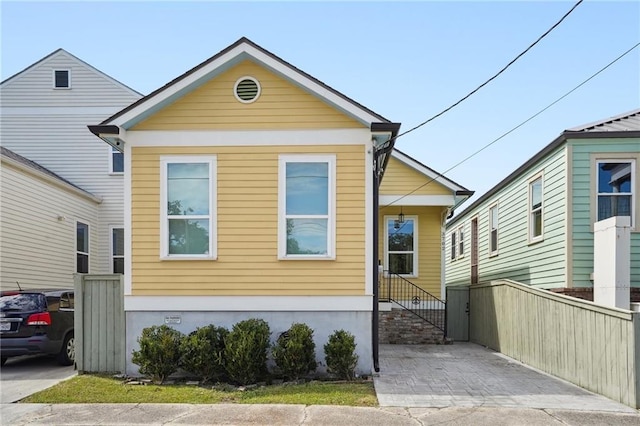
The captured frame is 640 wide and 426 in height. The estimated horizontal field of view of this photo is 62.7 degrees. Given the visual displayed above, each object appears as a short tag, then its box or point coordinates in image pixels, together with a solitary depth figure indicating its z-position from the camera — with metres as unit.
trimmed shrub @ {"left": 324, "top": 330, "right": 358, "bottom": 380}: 8.56
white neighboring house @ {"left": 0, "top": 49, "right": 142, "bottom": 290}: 16.98
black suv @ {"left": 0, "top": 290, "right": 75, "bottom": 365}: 9.48
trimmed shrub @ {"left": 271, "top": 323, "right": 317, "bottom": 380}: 8.48
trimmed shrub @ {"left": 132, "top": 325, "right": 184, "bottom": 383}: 8.55
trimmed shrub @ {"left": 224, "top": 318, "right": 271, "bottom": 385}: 8.34
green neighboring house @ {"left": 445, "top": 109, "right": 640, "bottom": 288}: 10.88
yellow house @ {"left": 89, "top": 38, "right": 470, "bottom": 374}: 9.15
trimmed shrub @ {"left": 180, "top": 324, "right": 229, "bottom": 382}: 8.53
